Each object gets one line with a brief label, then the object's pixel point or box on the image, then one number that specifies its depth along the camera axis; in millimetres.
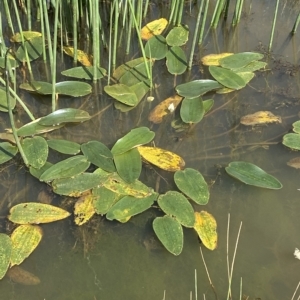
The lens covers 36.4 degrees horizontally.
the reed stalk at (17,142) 1265
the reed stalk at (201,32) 2047
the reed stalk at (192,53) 1918
